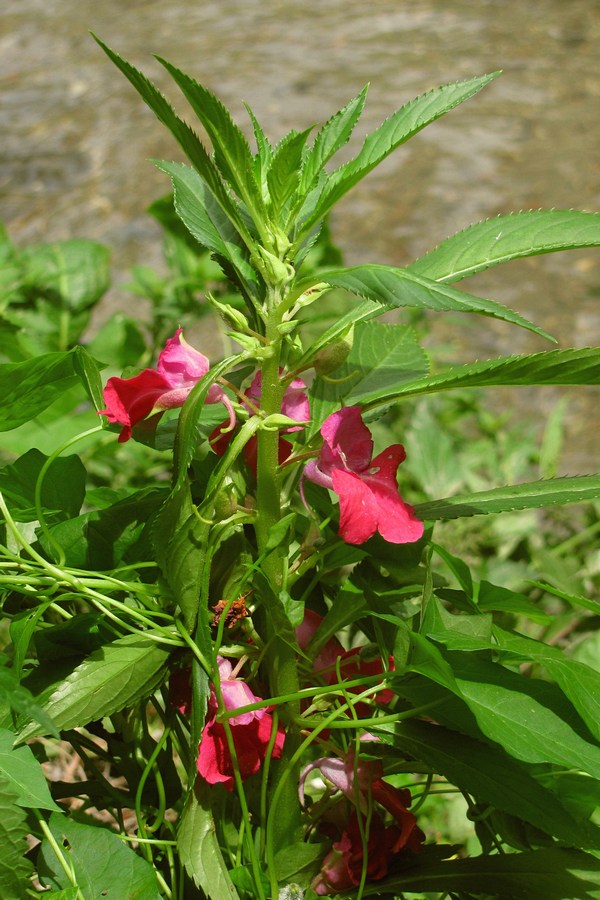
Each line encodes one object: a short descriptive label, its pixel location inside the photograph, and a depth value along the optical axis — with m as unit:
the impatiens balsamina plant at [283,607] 0.55
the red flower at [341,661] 0.66
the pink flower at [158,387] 0.59
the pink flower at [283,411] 0.63
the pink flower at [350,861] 0.64
